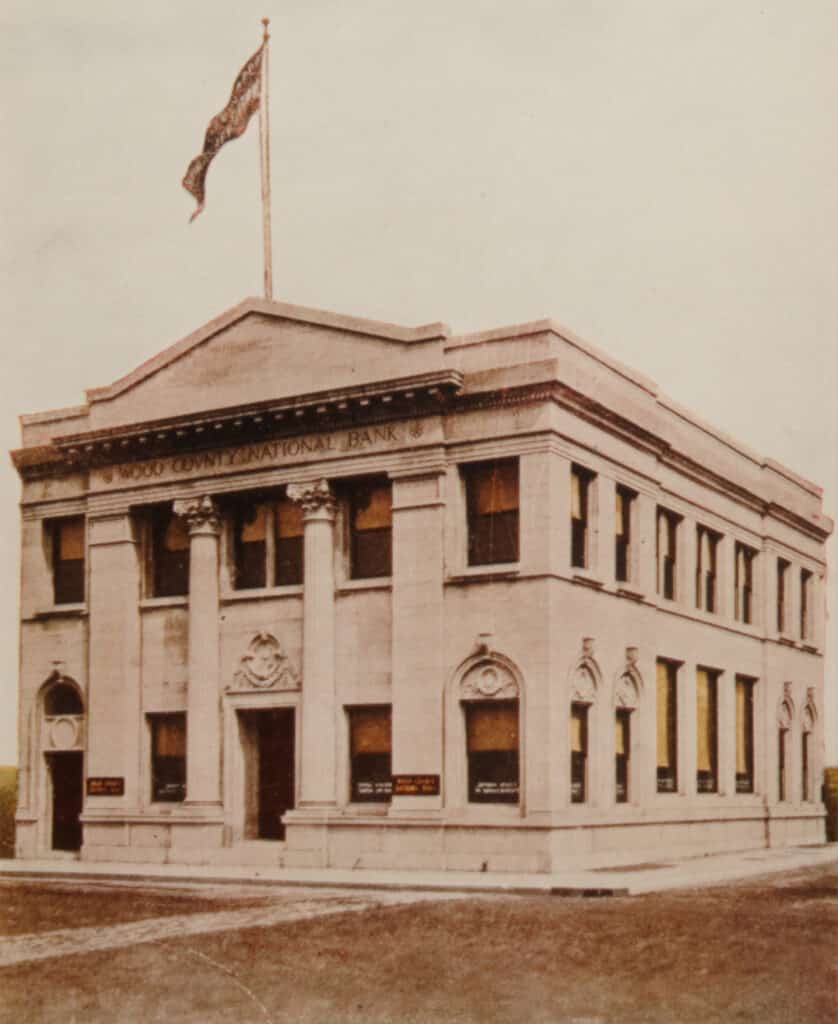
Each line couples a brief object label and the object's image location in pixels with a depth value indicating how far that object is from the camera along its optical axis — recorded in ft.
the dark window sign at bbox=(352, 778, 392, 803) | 93.26
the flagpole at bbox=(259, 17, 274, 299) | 100.04
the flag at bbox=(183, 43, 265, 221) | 91.20
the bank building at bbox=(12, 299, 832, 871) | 90.02
